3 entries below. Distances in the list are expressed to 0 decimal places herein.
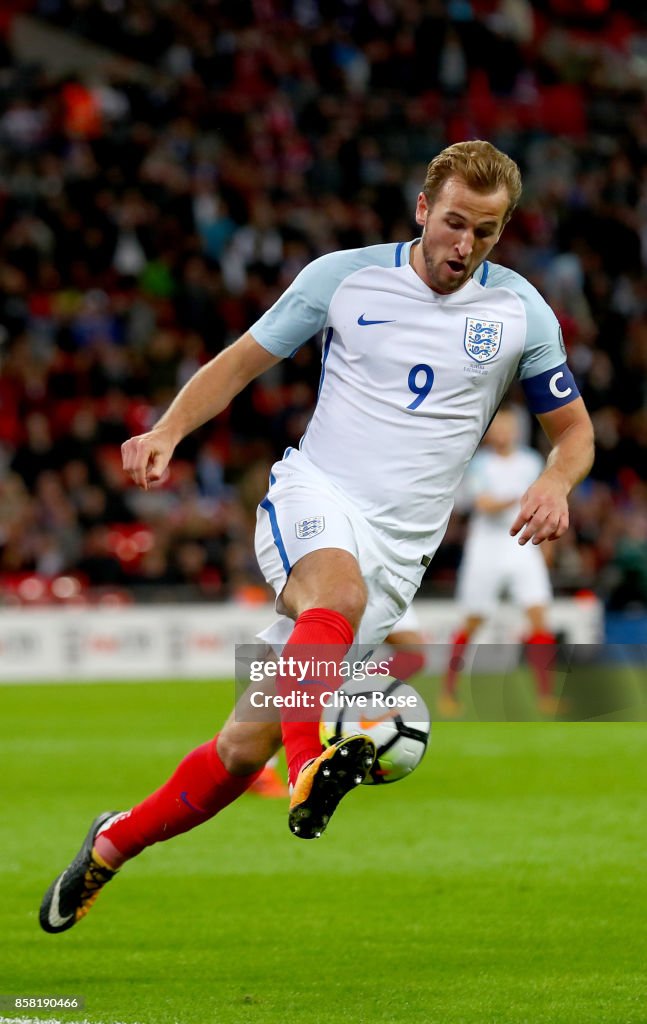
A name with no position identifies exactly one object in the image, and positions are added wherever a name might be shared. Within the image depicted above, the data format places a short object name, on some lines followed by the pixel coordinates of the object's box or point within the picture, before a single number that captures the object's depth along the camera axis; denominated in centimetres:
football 784
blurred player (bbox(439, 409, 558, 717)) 2480
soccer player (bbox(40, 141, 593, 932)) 900
